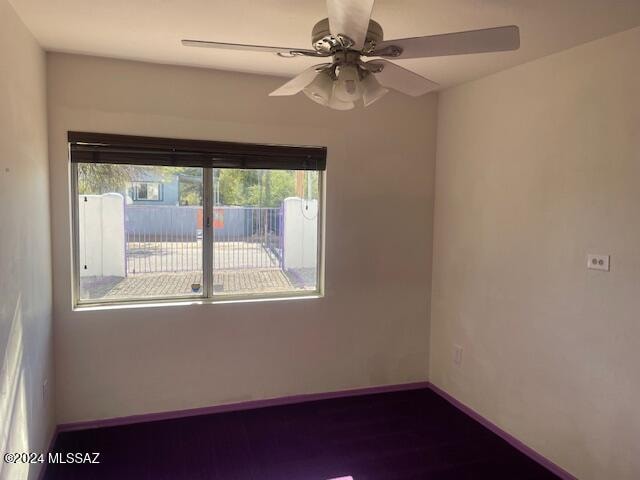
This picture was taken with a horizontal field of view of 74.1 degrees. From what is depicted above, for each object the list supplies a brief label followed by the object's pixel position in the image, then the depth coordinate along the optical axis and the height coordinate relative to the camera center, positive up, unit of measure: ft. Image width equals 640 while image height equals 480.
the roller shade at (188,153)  8.90 +1.33
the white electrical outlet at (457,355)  10.65 -3.53
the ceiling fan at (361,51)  4.74 +2.05
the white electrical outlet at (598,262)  7.16 -0.76
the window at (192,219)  9.30 -0.18
